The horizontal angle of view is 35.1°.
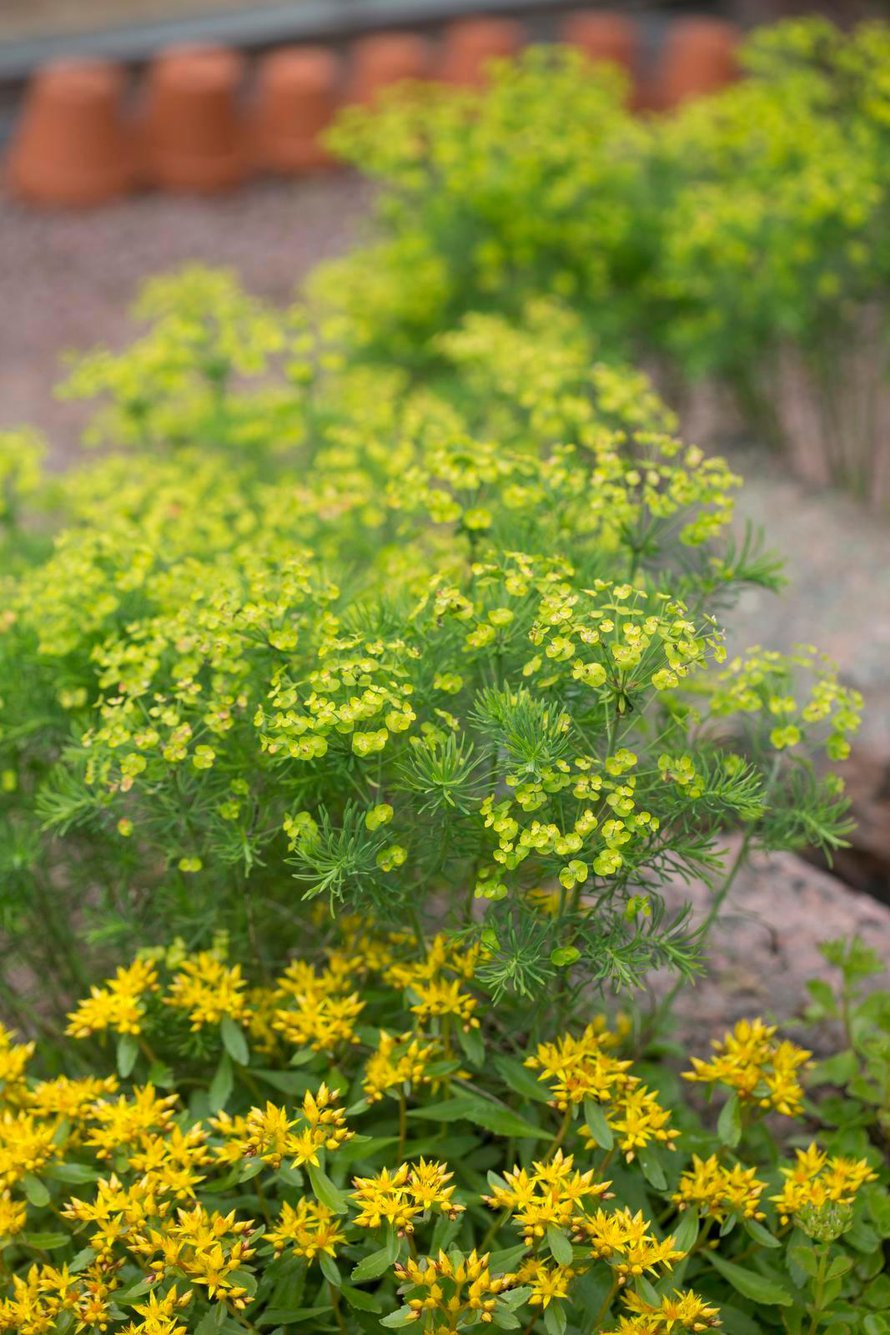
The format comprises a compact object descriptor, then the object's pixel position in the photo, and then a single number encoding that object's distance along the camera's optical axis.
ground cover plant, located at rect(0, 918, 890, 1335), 1.84
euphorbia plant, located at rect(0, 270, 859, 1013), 1.96
